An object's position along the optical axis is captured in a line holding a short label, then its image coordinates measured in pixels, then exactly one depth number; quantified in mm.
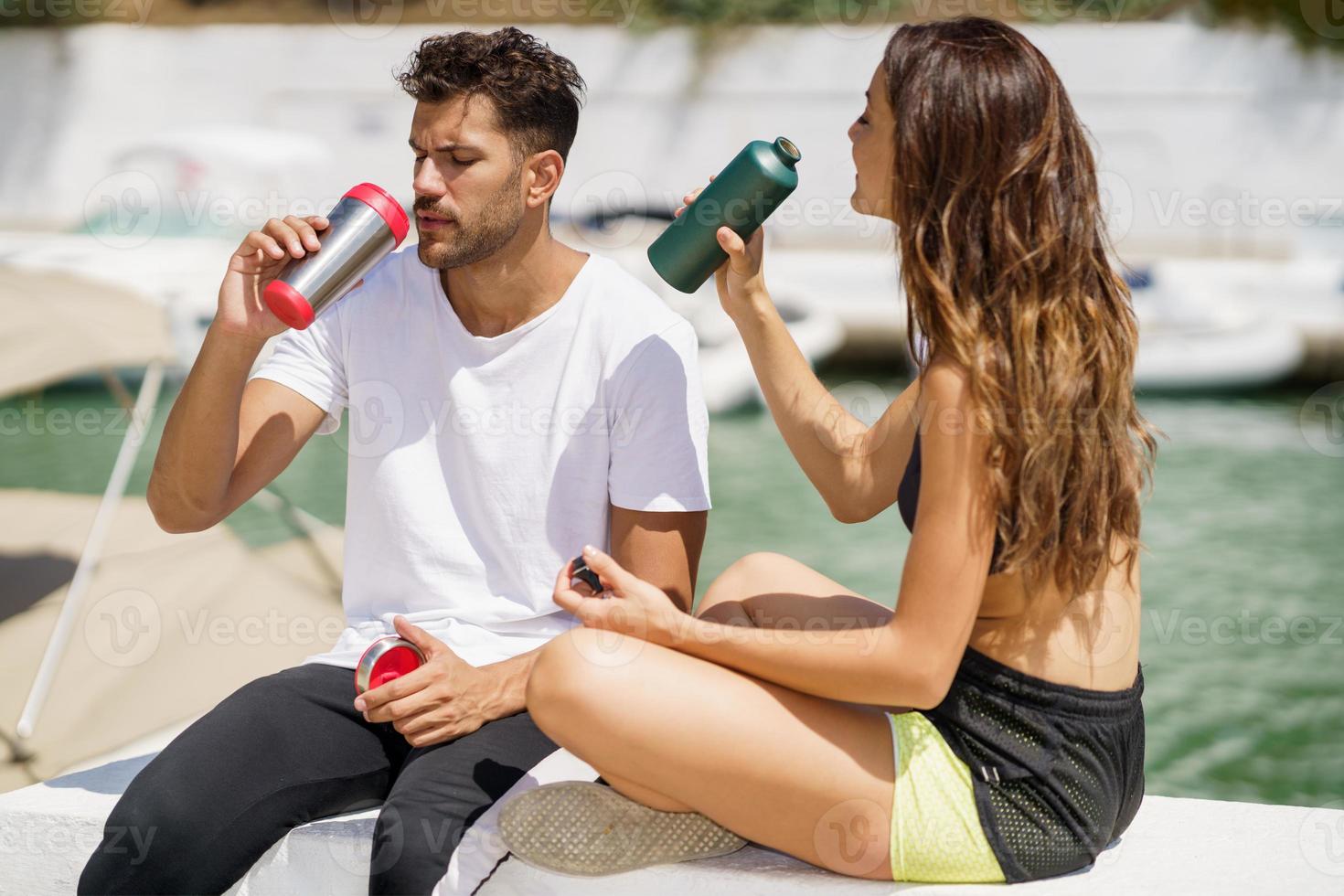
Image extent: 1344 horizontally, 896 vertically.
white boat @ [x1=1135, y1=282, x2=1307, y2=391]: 11875
